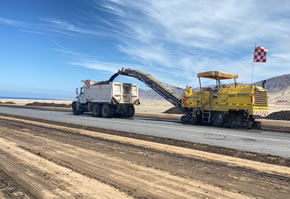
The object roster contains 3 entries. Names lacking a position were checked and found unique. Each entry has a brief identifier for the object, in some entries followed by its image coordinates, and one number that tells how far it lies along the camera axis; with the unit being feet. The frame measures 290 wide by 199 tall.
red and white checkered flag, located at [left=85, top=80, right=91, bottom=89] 78.52
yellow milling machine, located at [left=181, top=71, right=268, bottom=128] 47.39
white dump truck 70.33
